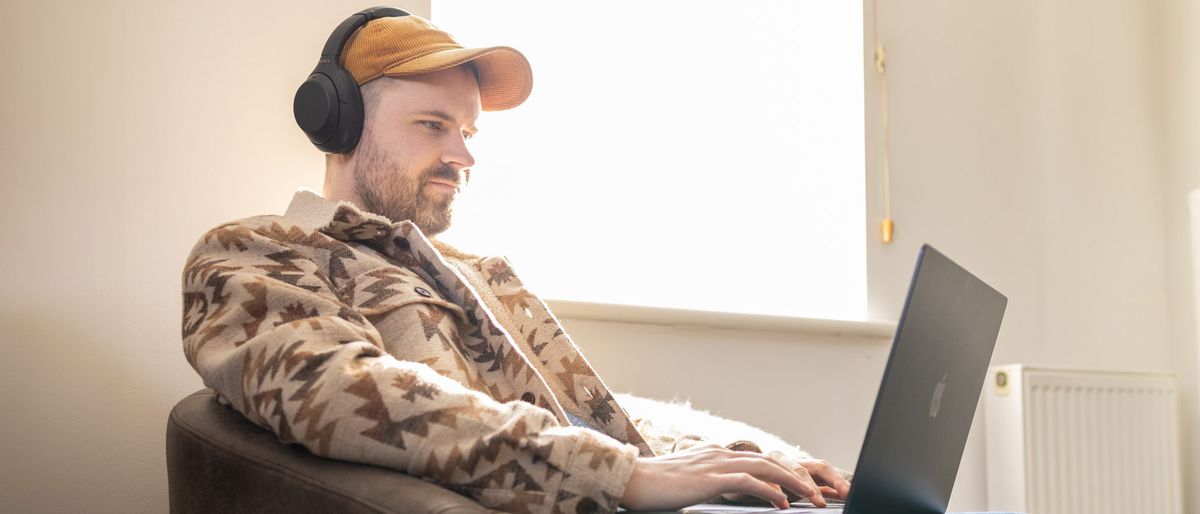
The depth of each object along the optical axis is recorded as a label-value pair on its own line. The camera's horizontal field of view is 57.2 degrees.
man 0.98
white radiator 2.54
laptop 0.98
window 2.32
